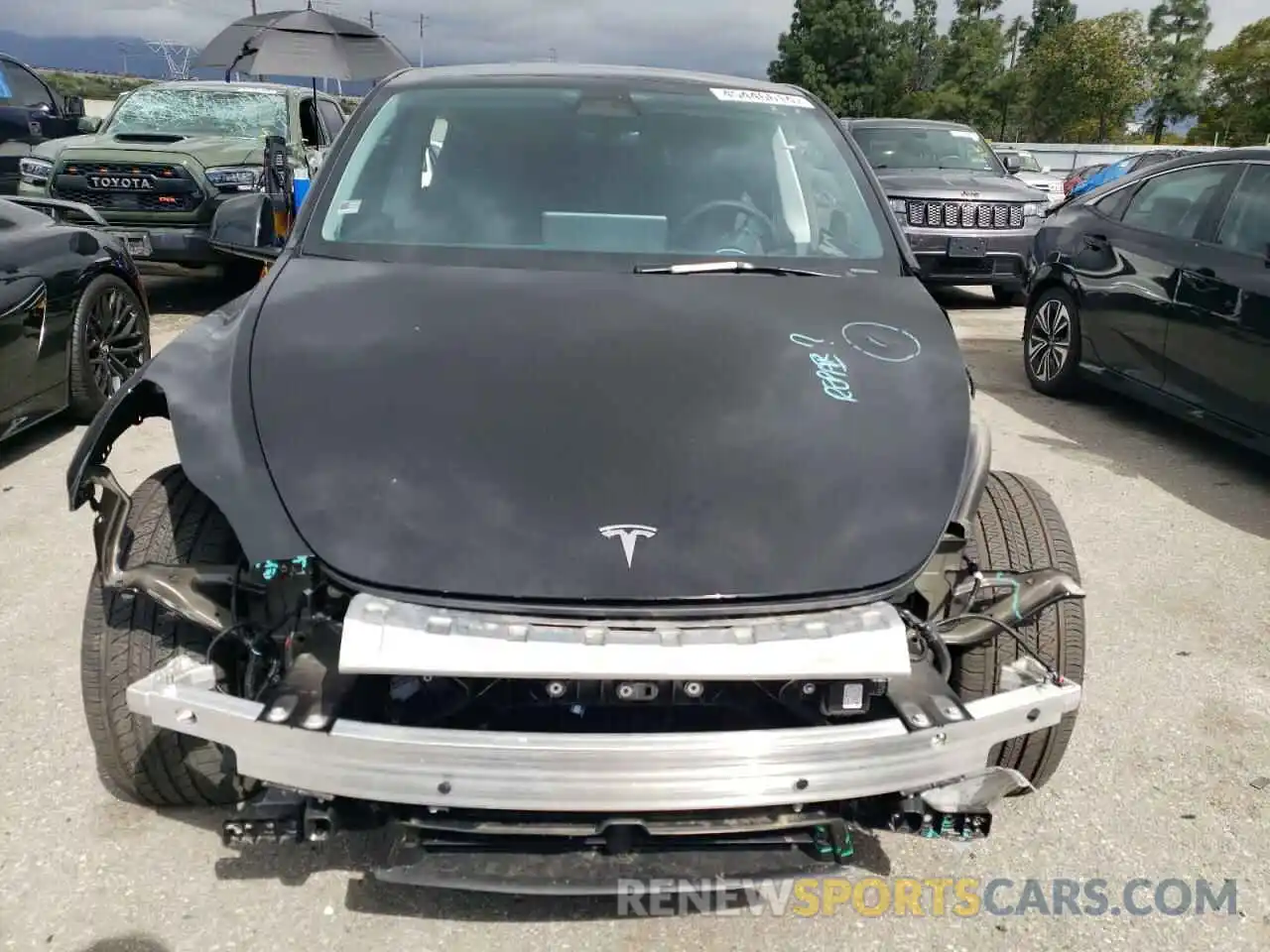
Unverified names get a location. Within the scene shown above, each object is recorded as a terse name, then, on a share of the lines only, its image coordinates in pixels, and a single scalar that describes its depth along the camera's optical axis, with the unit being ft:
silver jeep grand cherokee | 29.96
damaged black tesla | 6.00
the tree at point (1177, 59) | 175.22
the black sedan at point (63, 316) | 15.75
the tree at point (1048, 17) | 225.35
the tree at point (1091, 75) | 155.02
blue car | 46.06
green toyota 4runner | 26.86
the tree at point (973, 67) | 198.29
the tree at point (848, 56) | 215.10
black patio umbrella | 41.06
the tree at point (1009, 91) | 191.52
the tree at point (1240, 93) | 154.10
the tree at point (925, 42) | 253.03
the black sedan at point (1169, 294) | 16.66
